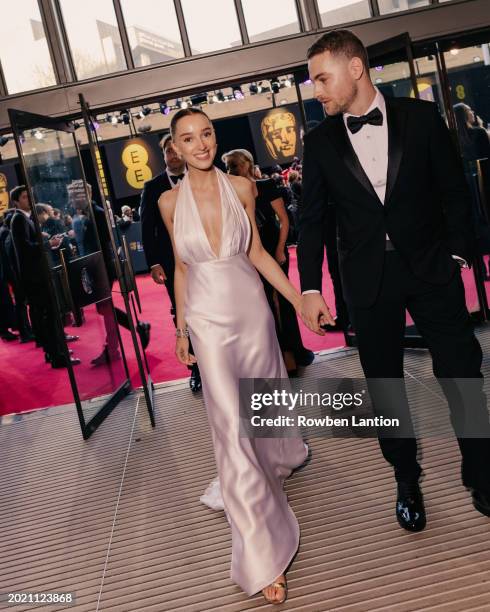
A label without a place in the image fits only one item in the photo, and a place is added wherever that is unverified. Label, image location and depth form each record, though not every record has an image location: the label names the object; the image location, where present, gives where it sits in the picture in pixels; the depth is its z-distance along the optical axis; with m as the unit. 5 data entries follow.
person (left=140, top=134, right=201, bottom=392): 5.08
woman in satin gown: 2.63
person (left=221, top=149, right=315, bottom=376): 5.13
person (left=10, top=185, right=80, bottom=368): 6.89
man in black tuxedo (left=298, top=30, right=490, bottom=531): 2.55
